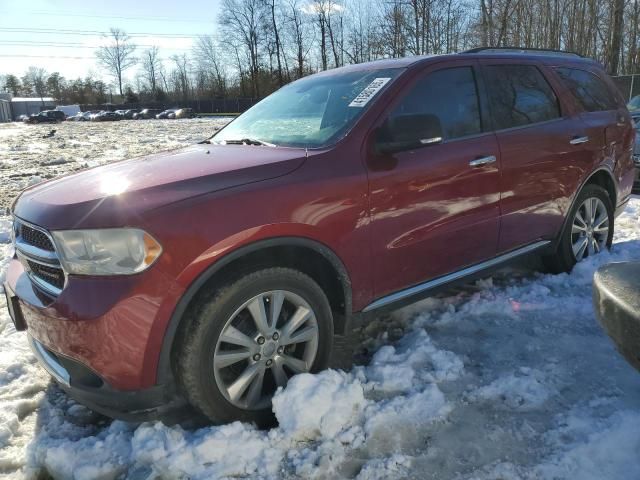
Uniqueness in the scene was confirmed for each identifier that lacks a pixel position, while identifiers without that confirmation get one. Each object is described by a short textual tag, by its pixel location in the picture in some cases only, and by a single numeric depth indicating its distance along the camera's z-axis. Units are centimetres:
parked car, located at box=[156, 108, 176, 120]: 5627
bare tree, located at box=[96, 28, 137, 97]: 8975
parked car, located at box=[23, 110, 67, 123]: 5328
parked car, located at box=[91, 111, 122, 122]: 5725
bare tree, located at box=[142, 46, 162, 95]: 9018
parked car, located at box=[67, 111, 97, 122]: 6017
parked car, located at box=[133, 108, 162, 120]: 6166
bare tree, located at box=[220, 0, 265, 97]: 6331
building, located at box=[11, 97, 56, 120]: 7794
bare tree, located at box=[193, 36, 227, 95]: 7375
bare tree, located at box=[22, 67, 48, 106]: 9431
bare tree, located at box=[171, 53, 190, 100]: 8538
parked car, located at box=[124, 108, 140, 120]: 6308
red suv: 214
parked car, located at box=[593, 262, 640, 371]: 172
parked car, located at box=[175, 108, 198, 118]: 5456
